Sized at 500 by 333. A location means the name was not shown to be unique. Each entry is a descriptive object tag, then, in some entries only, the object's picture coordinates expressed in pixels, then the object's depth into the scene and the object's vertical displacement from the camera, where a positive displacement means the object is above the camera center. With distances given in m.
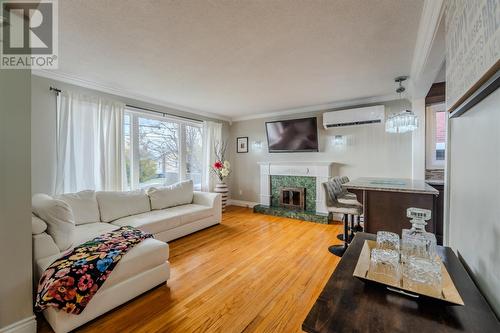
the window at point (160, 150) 3.93 +0.27
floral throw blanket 1.50 -0.82
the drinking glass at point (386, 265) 0.84 -0.41
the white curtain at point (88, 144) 3.05 +0.29
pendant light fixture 2.73 +0.54
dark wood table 0.63 -0.46
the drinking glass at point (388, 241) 1.03 -0.37
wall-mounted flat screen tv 4.70 +0.65
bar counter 2.24 -0.41
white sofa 1.75 -0.78
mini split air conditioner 3.97 +0.91
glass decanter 0.94 -0.33
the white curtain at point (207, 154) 5.21 +0.23
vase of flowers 5.16 -0.20
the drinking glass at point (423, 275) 0.76 -0.41
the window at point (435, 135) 3.59 +0.49
